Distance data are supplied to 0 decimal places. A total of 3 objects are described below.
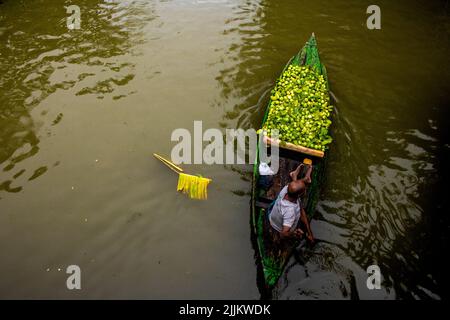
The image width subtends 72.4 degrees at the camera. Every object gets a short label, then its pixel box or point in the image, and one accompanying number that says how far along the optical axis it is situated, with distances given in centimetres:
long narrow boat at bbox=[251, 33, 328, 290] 510
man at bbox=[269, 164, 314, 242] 448
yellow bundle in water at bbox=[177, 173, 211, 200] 639
